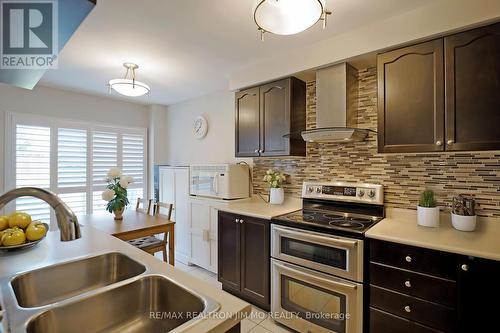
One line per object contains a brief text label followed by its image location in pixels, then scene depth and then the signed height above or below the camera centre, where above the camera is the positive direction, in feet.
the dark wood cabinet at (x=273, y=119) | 8.36 +1.76
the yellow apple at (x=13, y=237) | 4.14 -1.12
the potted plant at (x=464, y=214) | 5.57 -1.02
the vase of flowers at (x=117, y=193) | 8.63 -0.83
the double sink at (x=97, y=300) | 2.67 -1.64
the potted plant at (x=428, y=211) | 5.98 -1.01
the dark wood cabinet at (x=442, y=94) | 5.19 +1.68
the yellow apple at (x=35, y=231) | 4.37 -1.09
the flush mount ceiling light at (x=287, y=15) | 4.44 +2.83
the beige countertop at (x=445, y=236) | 4.61 -1.42
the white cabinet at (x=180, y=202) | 11.41 -1.59
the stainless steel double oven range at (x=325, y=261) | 5.82 -2.33
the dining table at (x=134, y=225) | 7.43 -1.77
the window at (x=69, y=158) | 10.61 +0.52
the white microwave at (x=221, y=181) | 9.85 -0.48
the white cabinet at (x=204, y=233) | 10.19 -2.69
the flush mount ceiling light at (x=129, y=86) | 8.02 +2.68
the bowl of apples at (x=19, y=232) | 4.15 -1.08
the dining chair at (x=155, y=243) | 8.65 -2.63
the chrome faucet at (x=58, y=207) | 2.90 -0.44
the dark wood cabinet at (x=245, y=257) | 7.50 -2.82
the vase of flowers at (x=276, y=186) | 9.27 -0.64
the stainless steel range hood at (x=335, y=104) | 7.11 +1.88
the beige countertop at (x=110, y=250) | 2.56 -1.41
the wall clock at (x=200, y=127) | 12.67 +2.13
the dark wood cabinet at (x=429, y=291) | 4.50 -2.41
